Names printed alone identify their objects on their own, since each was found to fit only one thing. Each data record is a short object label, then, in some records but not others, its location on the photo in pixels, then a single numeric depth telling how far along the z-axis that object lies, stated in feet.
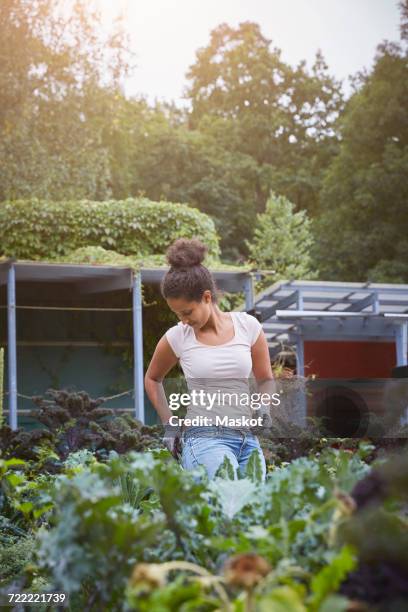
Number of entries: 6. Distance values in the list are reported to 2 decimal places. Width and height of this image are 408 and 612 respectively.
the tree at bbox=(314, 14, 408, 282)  105.29
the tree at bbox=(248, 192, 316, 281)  102.58
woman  12.41
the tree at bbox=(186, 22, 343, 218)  124.57
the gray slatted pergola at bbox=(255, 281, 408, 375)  52.54
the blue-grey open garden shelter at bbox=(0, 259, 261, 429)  41.01
